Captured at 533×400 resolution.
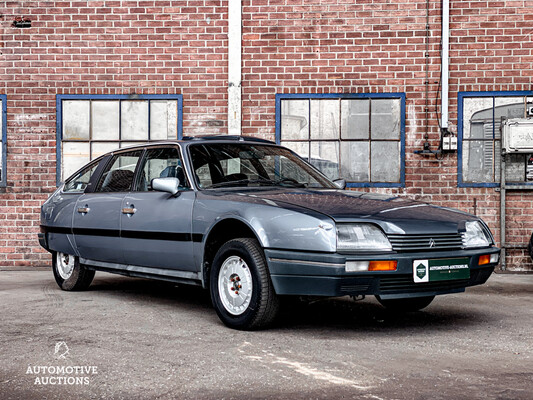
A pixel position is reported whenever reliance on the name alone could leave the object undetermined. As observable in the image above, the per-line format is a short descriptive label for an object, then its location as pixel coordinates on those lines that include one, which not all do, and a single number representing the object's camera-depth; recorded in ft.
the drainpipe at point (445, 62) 32.48
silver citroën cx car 15.57
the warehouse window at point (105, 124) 34.06
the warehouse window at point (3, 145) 34.32
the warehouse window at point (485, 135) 32.73
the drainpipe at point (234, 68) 33.37
